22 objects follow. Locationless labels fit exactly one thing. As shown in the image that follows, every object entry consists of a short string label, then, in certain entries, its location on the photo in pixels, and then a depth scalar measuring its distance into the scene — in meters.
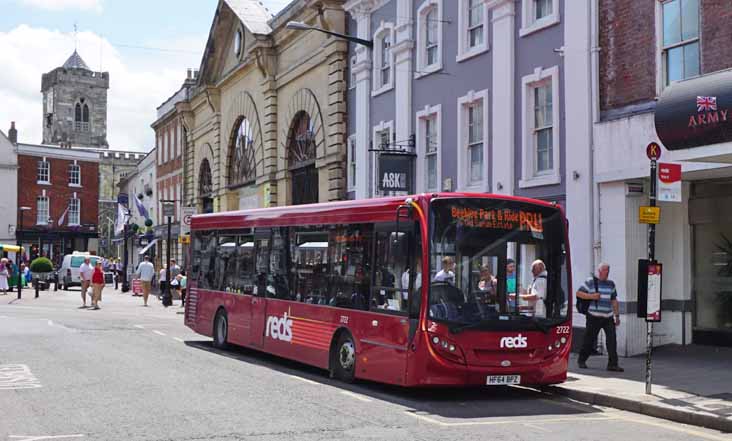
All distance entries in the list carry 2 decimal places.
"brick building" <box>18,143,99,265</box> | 77.62
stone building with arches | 30.19
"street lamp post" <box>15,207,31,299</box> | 73.36
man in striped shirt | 14.84
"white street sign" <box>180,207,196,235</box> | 35.72
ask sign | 24.53
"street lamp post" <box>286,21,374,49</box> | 24.67
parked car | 51.72
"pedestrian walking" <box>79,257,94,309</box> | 34.34
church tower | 120.50
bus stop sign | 12.38
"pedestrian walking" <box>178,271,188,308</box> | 35.81
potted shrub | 52.39
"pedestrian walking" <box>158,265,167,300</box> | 36.70
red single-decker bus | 11.98
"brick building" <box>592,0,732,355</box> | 16.34
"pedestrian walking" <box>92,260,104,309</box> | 33.06
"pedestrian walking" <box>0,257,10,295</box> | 44.41
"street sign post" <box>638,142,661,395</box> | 12.27
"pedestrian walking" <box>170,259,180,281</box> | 40.00
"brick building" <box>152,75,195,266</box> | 51.59
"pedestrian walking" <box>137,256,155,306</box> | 35.66
